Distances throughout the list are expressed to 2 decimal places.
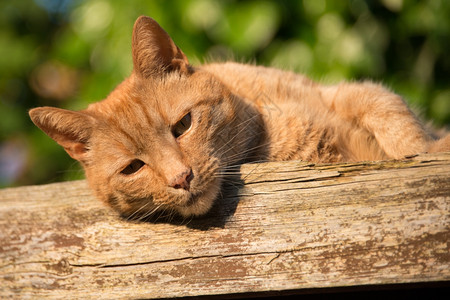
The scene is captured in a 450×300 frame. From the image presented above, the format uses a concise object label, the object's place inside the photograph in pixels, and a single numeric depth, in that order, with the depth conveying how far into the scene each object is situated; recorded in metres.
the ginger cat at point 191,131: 1.58
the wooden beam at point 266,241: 1.51
